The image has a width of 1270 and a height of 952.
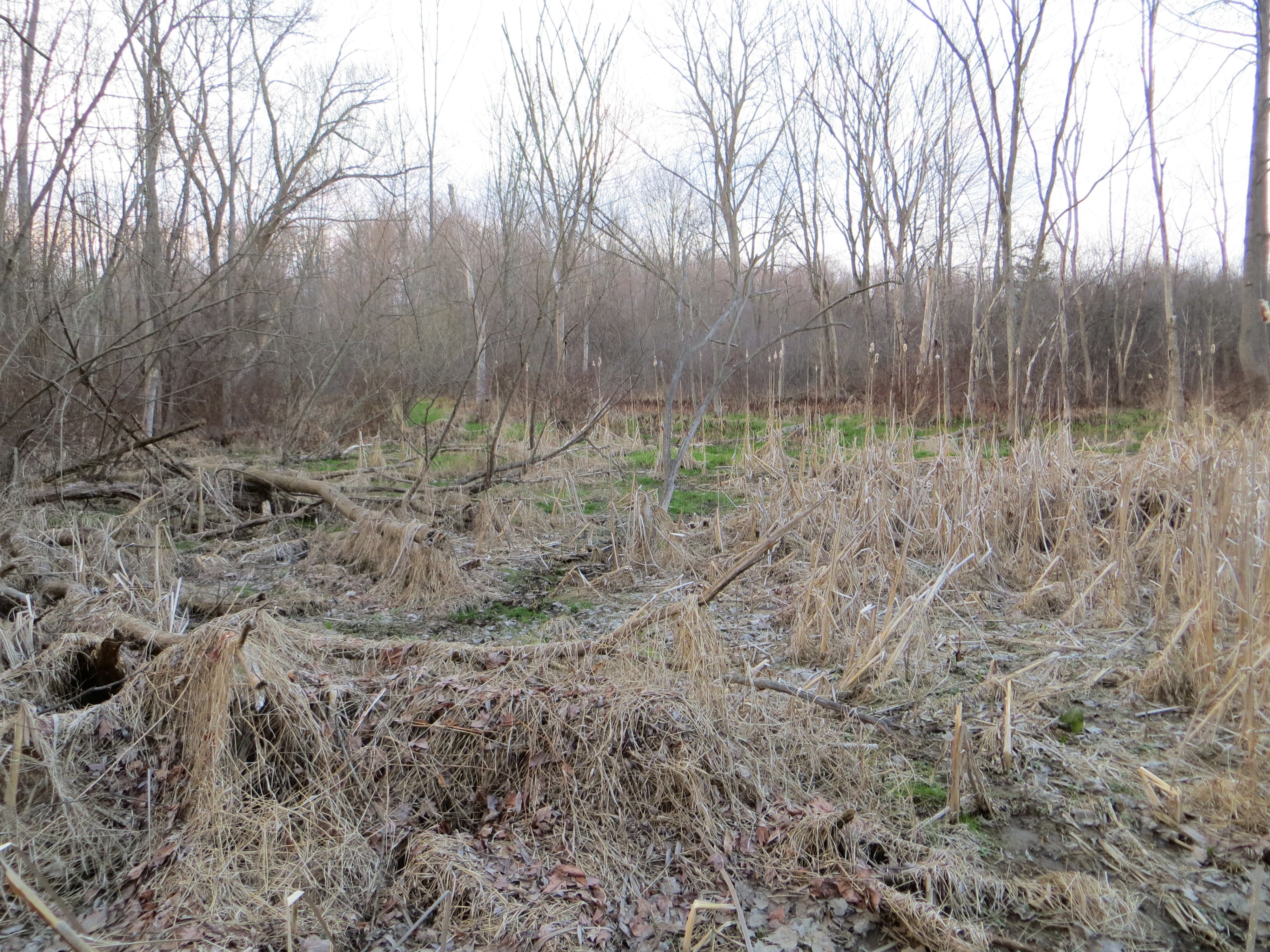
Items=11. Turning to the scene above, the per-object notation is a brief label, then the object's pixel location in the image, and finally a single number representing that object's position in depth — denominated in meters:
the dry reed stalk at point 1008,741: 2.86
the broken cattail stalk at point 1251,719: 2.46
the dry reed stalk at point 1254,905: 1.33
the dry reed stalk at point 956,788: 2.56
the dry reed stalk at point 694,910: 1.69
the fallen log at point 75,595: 2.88
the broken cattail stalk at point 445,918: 1.49
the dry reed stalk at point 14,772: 1.79
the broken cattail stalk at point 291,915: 1.46
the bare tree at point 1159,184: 11.63
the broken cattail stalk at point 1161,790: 2.53
